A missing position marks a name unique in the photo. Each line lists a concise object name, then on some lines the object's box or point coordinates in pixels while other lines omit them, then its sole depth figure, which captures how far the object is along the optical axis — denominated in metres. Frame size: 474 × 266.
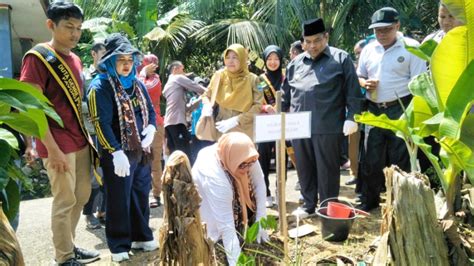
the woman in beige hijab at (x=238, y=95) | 4.43
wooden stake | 2.95
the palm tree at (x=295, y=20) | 9.06
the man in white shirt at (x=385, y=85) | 4.00
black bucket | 3.42
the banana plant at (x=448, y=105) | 1.93
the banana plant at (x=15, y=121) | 1.71
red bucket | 3.54
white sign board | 2.97
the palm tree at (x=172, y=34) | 10.86
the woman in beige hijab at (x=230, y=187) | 2.88
